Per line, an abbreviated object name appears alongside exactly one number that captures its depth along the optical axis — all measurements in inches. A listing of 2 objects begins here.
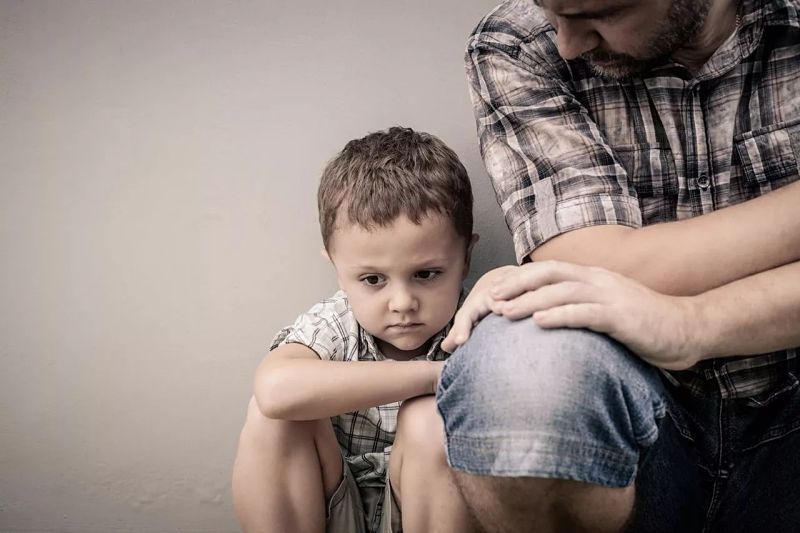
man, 33.0
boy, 46.8
